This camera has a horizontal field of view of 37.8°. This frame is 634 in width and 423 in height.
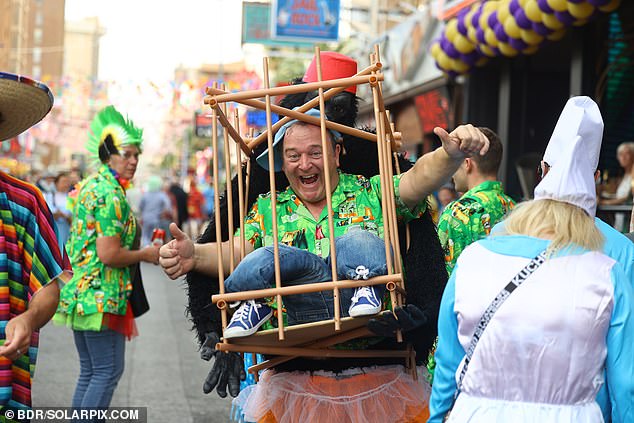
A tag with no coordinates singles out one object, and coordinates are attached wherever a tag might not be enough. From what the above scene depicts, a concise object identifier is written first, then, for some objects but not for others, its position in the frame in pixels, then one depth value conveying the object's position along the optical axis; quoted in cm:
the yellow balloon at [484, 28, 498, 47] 1081
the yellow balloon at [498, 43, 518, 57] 1073
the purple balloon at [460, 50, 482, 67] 1227
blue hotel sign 1781
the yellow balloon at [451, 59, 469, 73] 1270
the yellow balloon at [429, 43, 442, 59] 1314
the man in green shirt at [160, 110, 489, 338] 313
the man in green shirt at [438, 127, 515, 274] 481
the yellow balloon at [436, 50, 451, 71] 1292
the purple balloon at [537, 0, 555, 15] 920
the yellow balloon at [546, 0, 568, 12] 894
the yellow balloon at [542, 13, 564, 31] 932
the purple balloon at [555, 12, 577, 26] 909
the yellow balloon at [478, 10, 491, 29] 1083
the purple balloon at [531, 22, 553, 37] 962
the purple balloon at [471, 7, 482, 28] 1125
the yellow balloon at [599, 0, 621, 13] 846
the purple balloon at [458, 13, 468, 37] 1179
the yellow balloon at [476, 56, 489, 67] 1231
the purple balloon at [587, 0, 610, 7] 852
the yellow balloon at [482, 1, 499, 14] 1067
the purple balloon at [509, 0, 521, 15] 981
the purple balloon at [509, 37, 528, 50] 1035
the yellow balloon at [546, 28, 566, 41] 973
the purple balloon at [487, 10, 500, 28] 1052
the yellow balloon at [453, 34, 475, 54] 1203
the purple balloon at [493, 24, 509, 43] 1045
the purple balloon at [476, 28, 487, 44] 1113
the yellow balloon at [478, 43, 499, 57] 1136
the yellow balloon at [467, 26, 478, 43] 1144
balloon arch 903
